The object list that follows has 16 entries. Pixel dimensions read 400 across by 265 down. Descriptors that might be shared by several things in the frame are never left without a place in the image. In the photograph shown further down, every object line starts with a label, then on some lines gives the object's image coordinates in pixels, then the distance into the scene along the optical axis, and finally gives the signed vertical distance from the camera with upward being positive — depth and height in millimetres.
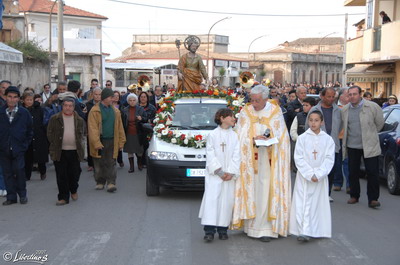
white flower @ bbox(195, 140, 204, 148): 10162 -1223
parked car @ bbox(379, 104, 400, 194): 11133 -1455
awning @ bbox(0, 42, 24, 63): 16962 +486
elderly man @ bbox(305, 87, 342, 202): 10188 -702
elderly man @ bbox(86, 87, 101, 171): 12992 -671
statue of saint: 14219 +47
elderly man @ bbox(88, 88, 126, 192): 11023 -1176
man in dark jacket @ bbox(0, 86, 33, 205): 9945 -1236
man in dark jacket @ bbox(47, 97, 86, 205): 10031 -1251
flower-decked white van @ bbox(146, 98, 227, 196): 10000 -1532
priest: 7480 -1290
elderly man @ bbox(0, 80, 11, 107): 11906 -348
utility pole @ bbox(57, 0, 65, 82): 25269 +1104
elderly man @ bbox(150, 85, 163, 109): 17869 -706
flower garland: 10297 -802
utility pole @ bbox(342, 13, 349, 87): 41294 +3672
